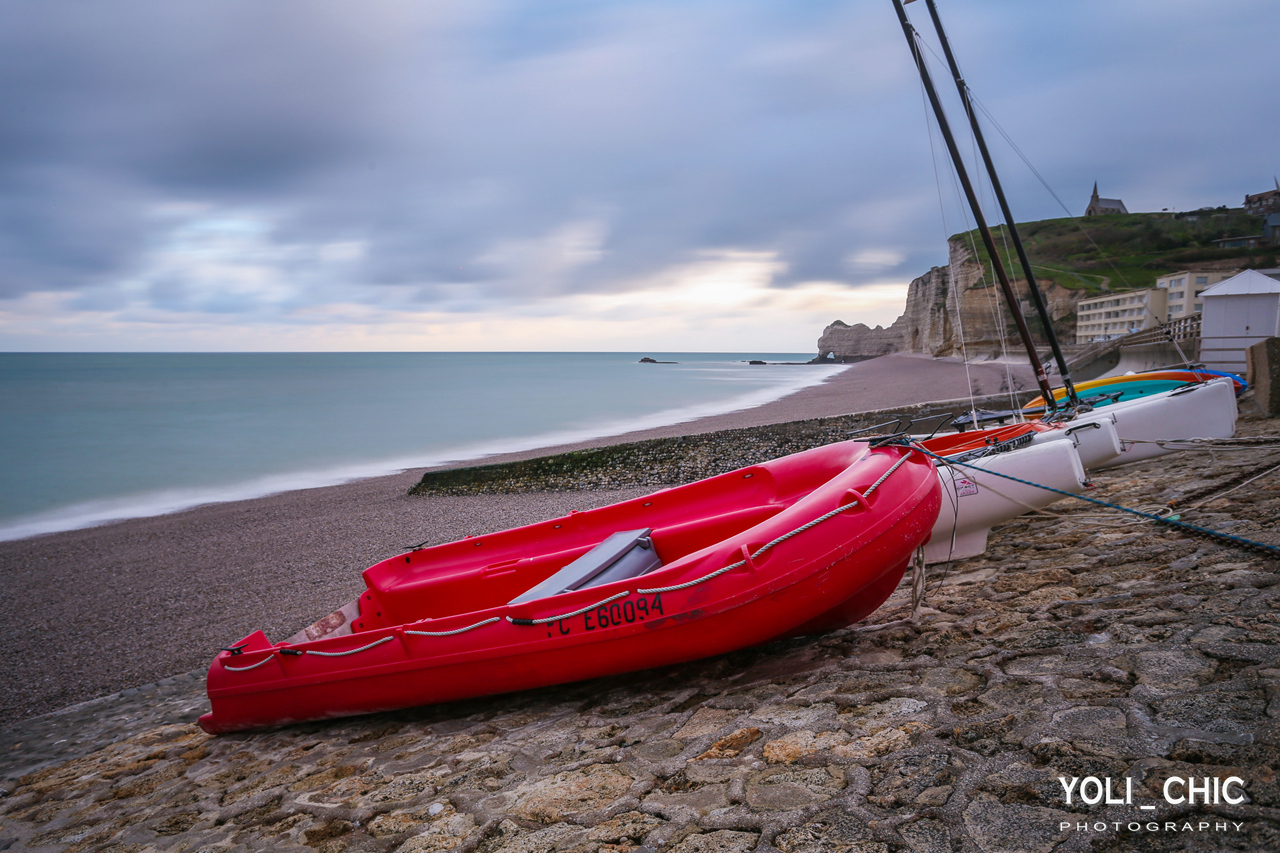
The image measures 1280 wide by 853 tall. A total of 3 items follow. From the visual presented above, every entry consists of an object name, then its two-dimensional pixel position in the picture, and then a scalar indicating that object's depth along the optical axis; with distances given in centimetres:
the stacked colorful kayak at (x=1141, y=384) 948
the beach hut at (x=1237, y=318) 1310
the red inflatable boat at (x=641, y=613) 298
